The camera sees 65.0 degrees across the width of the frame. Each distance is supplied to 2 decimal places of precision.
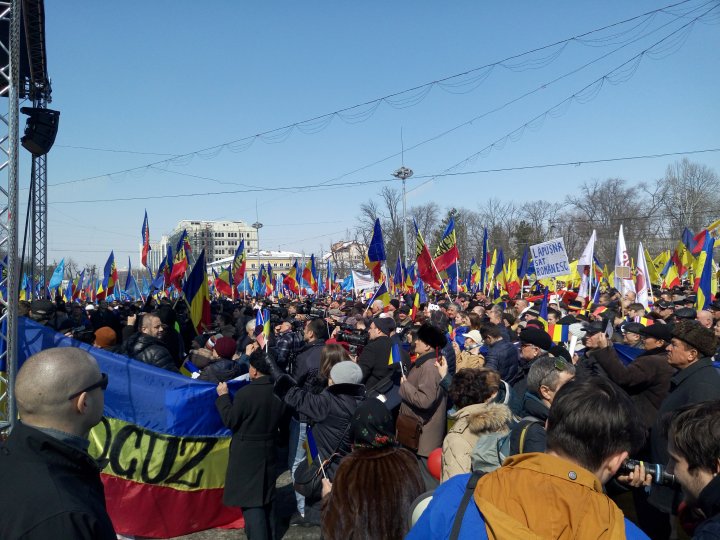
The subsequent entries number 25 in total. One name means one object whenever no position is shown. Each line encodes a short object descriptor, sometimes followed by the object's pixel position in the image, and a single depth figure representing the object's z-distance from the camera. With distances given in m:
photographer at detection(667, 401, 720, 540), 2.12
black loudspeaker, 7.82
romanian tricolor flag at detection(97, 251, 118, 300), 20.28
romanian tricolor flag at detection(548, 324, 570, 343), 9.09
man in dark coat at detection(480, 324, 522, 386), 6.65
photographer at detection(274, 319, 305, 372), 7.05
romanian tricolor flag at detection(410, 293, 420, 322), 12.58
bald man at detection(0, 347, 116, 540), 1.73
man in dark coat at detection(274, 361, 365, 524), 4.23
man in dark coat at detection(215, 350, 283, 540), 4.98
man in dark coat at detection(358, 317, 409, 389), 7.29
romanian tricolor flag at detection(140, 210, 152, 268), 17.00
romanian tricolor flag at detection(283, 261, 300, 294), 30.03
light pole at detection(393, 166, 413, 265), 28.86
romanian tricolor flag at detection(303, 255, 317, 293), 27.64
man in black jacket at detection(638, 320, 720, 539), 3.94
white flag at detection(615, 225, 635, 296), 14.28
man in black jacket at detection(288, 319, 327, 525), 5.58
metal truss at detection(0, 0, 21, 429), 5.15
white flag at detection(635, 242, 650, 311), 13.67
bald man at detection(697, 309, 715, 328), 8.63
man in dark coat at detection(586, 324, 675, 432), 4.91
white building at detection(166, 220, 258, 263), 143.25
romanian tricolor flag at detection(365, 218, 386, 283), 13.65
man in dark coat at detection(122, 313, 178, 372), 6.64
